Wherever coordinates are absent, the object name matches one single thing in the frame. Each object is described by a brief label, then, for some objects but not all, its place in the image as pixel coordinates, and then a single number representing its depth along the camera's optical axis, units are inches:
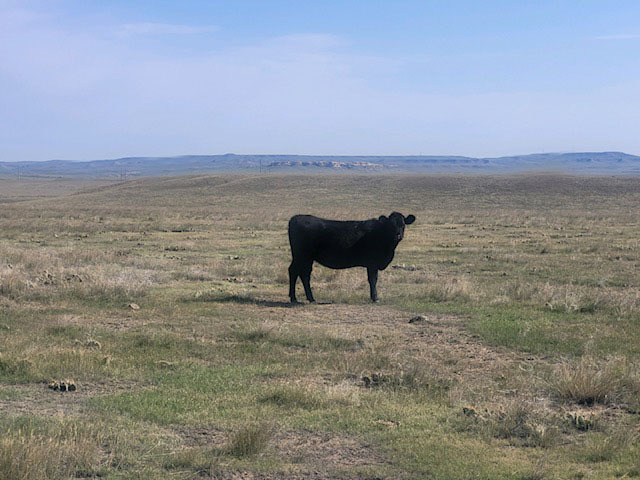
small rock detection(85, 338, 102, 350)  480.1
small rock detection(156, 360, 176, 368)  435.8
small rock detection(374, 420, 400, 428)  329.4
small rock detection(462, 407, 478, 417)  342.3
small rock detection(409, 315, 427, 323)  590.2
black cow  701.9
